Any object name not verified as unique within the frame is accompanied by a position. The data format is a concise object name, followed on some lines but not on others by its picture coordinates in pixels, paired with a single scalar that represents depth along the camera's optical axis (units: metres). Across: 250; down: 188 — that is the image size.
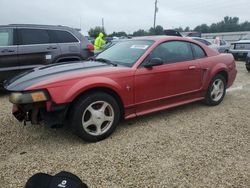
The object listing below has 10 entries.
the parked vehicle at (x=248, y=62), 8.80
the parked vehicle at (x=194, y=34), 18.48
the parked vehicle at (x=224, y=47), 15.63
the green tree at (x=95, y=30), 63.29
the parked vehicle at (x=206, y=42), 13.23
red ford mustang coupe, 3.15
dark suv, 5.88
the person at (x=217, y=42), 15.33
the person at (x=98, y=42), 12.96
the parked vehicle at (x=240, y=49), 13.60
